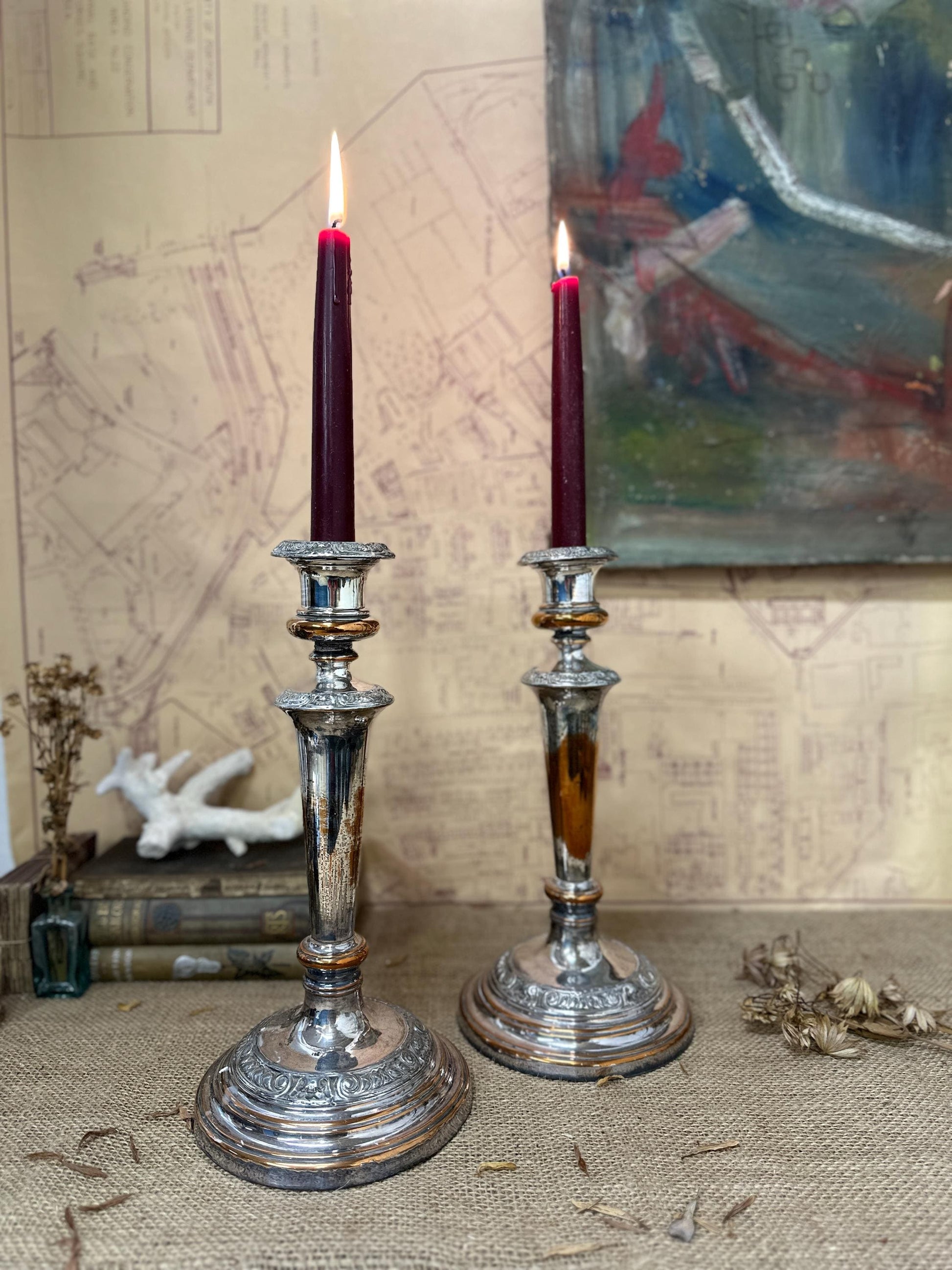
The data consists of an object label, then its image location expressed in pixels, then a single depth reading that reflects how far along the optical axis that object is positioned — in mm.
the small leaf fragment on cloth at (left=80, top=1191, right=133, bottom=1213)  516
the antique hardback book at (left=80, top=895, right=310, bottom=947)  819
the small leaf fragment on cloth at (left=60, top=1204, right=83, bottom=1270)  474
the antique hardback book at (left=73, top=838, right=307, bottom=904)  826
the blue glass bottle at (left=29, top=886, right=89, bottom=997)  795
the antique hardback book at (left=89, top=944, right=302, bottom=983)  825
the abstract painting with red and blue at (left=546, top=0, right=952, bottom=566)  923
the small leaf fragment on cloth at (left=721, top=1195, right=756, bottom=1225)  509
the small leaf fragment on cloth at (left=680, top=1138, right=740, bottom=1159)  570
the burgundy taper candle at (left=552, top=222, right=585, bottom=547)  701
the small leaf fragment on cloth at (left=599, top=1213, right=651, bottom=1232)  501
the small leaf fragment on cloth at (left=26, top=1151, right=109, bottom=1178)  549
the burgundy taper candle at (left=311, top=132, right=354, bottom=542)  555
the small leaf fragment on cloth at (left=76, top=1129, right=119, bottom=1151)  583
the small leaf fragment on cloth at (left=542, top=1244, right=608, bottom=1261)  482
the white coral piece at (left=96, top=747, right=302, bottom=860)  887
